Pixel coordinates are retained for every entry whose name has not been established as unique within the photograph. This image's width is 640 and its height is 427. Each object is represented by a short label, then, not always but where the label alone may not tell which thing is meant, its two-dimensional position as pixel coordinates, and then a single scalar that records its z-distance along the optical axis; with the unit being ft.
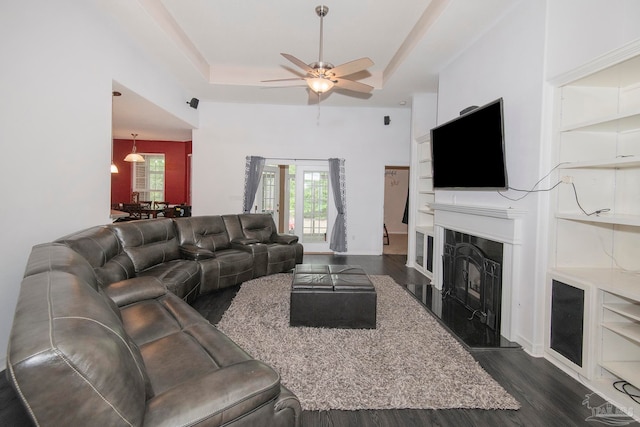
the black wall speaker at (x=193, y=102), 19.86
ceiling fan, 11.02
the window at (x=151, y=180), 28.99
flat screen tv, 9.52
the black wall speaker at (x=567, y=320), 7.38
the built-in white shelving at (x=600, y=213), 6.98
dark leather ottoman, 9.70
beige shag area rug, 6.46
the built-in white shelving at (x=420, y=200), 17.31
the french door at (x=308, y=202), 22.45
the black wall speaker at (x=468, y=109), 11.31
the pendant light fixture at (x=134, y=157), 25.14
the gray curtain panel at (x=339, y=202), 21.89
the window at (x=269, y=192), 22.90
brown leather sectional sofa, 2.58
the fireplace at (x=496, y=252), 9.24
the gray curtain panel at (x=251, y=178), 21.58
